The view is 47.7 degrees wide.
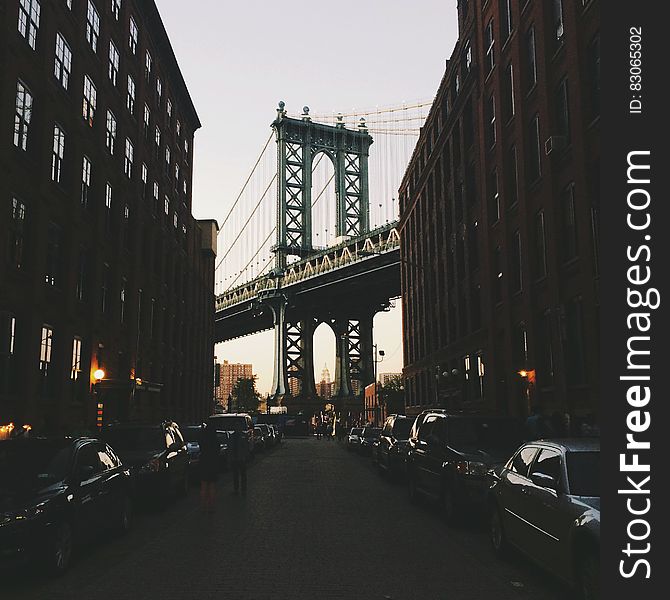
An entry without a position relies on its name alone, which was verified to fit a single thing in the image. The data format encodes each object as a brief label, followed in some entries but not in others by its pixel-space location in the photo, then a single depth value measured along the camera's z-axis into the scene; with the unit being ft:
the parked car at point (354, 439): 125.59
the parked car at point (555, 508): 22.30
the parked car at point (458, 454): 39.91
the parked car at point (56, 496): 26.78
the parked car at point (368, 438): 114.32
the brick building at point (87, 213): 70.03
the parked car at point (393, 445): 67.36
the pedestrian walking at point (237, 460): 56.18
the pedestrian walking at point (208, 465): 47.04
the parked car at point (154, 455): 47.29
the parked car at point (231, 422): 86.53
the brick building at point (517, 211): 72.33
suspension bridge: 281.54
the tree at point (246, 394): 496.23
